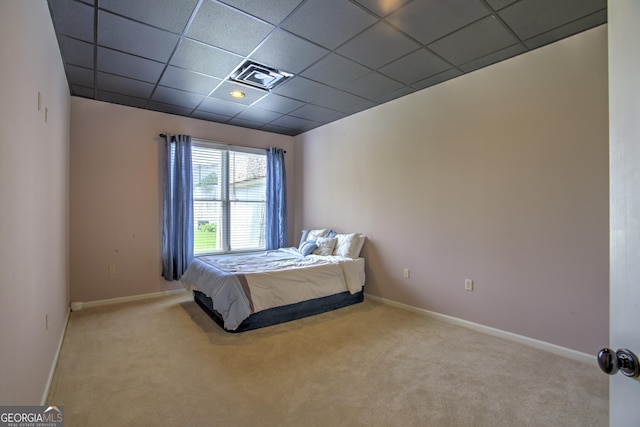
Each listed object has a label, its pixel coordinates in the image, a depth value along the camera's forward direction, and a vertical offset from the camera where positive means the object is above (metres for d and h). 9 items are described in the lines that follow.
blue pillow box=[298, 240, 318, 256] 4.50 -0.52
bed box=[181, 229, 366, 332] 3.12 -0.79
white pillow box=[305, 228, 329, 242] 4.84 -0.34
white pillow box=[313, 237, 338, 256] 4.42 -0.49
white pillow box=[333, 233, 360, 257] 4.22 -0.45
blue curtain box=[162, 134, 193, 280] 4.43 +0.08
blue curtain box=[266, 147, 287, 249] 5.47 +0.23
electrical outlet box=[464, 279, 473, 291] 3.23 -0.76
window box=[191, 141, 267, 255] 4.88 +0.26
